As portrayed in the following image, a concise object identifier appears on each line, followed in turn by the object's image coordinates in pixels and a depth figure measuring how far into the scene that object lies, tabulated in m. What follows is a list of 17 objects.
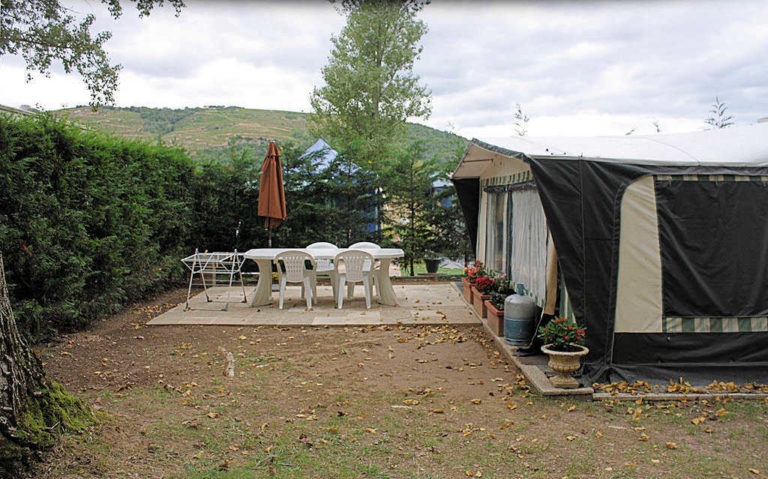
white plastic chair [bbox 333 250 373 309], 6.93
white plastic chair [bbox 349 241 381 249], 8.15
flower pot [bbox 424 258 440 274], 10.52
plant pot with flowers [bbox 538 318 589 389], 3.95
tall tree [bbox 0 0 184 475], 2.47
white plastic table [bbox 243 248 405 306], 7.20
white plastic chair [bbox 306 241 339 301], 7.24
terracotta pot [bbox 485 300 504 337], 5.59
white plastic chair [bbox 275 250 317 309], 6.89
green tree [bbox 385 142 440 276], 10.25
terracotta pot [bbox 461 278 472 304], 7.46
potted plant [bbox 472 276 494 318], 6.51
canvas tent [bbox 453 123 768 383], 4.22
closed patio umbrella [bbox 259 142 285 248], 8.20
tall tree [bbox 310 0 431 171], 17.00
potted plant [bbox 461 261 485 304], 7.36
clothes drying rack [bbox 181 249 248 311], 6.91
